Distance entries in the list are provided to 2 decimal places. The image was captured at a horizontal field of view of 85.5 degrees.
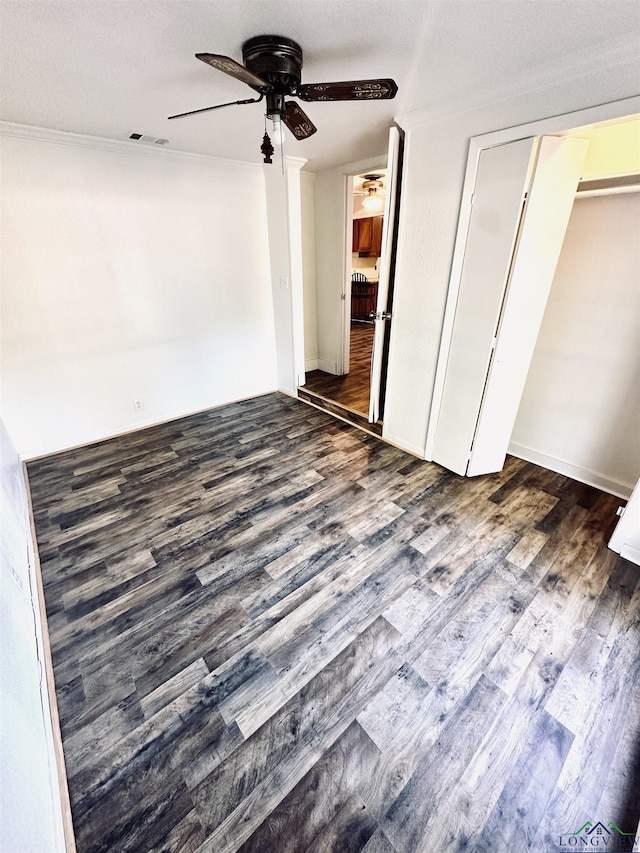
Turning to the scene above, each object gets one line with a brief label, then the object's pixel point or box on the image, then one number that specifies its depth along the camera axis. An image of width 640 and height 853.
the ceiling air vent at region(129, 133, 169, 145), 2.60
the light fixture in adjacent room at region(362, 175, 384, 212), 5.13
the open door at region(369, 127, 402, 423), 2.40
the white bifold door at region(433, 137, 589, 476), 1.88
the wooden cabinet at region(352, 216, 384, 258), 7.19
